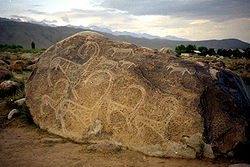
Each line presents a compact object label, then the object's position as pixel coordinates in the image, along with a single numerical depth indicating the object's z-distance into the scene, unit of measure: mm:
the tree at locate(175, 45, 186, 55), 28861
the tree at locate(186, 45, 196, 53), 28788
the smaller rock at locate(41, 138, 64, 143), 3740
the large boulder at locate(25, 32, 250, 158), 3271
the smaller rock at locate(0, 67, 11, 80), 7601
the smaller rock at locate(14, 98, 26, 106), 5405
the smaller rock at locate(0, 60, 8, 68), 11333
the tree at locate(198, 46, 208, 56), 28281
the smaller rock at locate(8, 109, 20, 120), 4911
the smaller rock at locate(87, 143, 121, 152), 3386
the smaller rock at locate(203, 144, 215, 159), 3156
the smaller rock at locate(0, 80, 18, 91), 6262
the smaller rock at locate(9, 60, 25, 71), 10551
